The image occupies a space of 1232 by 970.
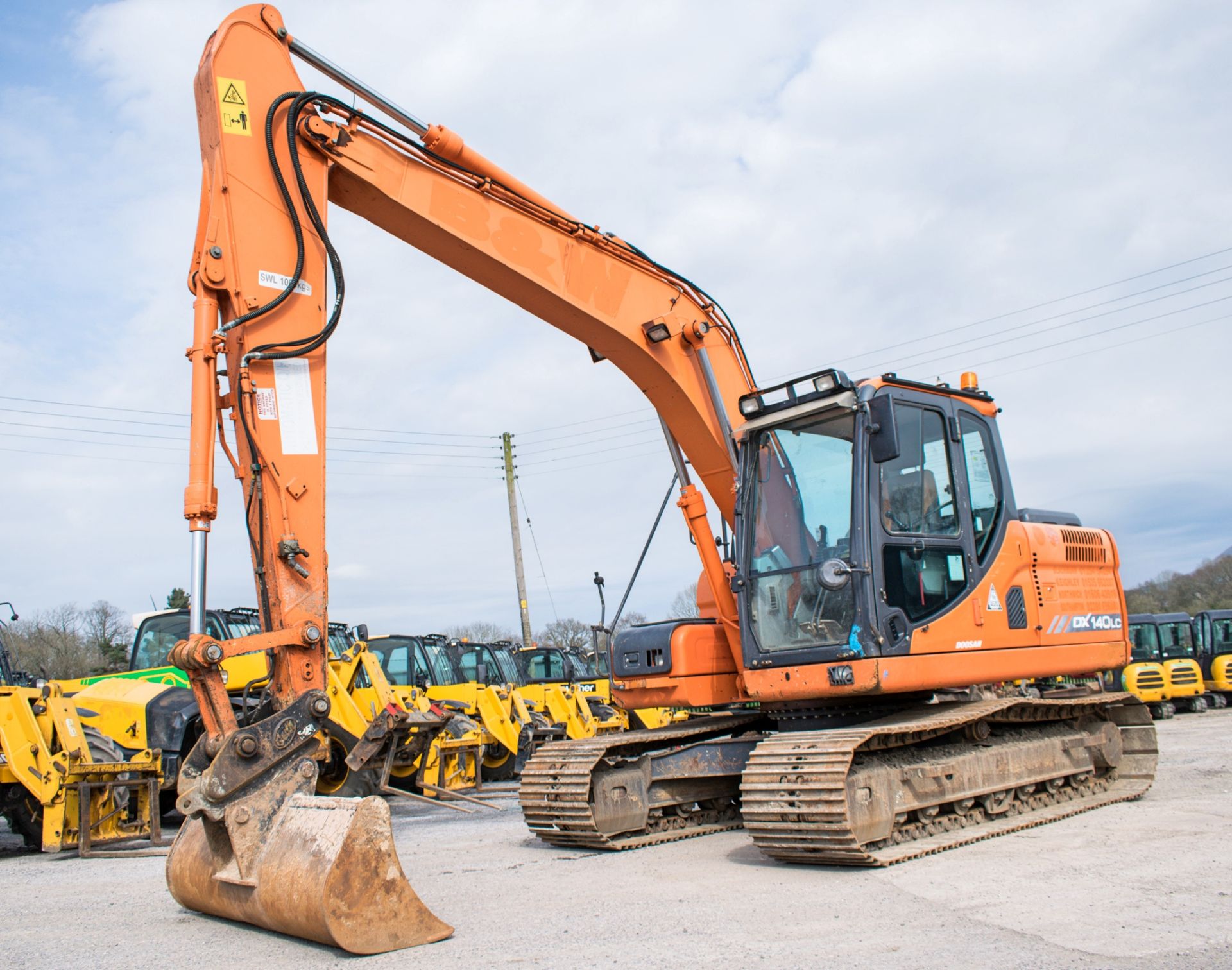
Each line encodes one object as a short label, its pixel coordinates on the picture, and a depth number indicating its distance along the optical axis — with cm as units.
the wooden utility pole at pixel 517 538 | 2878
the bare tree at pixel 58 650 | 4562
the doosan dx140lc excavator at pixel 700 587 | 494
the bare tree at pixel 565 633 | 4809
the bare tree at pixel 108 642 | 4459
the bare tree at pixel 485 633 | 6669
